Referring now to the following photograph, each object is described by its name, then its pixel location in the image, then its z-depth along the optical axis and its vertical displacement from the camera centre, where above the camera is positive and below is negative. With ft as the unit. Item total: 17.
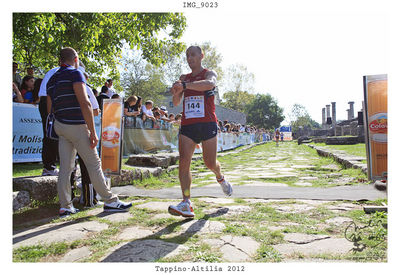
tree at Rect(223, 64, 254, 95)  148.97 +34.35
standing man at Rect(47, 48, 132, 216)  9.43 +0.61
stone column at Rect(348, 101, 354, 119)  151.23 +16.23
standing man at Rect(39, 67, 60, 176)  12.78 -0.51
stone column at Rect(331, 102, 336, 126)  156.50 +15.77
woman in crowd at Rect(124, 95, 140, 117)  25.58 +3.31
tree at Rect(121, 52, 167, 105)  106.83 +23.66
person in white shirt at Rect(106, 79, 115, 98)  23.58 +4.35
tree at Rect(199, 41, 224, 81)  112.85 +32.86
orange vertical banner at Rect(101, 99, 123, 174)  13.46 +0.24
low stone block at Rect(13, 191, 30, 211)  9.63 -1.94
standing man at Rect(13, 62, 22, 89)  18.47 +4.37
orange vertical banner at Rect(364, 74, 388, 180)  7.89 +0.45
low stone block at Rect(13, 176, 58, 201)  10.37 -1.61
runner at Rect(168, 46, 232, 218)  9.82 +0.76
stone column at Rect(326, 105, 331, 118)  176.72 +18.01
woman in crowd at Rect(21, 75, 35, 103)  18.50 +3.62
